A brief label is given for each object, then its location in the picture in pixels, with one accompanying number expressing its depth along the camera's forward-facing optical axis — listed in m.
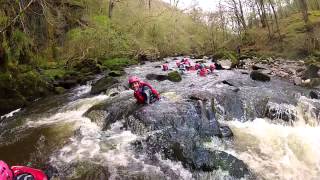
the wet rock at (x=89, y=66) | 13.76
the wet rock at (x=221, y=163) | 4.41
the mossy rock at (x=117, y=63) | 15.38
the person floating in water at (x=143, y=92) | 6.68
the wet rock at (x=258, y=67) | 13.24
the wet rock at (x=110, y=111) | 6.37
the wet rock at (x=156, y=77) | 10.73
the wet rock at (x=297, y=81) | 9.60
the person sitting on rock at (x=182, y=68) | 12.90
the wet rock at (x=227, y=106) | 6.69
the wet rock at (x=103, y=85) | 9.38
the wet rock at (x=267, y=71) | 11.95
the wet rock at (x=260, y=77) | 10.05
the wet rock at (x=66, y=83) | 10.98
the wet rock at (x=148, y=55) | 20.48
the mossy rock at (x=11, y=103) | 7.97
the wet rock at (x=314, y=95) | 7.61
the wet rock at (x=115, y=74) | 12.33
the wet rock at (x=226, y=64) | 14.04
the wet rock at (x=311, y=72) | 10.44
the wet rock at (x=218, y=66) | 13.80
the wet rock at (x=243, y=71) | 11.89
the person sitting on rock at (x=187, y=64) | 13.39
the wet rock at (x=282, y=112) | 6.46
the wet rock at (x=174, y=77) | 10.34
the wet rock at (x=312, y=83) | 9.26
